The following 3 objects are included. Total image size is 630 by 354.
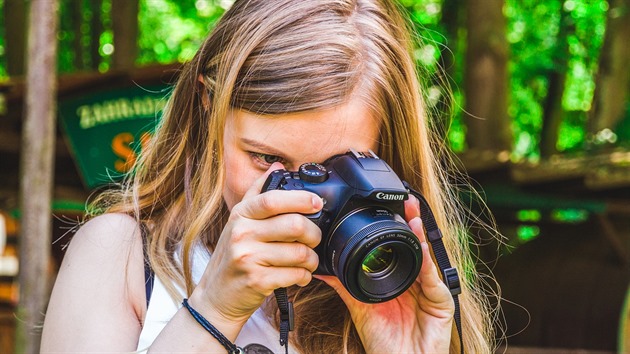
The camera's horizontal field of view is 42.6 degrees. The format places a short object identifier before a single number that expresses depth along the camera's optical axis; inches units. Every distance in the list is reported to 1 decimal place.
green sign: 241.8
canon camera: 63.6
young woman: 62.4
